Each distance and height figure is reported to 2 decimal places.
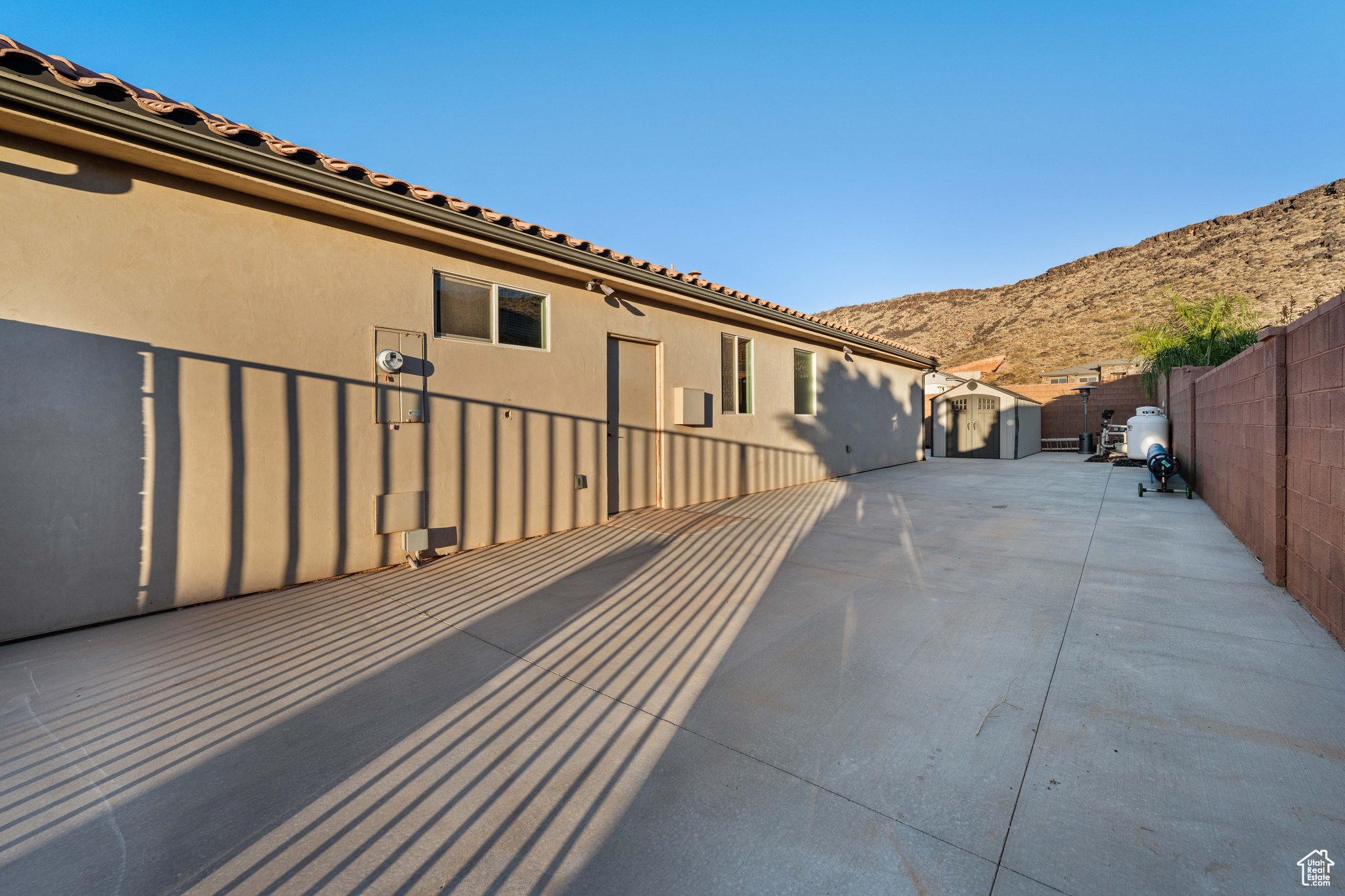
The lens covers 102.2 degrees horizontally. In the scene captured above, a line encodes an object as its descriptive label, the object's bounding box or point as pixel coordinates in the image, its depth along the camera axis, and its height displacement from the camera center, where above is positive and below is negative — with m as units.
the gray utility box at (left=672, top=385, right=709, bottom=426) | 7.05 +0.49
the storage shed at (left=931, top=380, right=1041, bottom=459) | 14.65 +0.58
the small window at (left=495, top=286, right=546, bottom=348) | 5.20 +1.24
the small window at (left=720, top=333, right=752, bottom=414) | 8.04 +1.05
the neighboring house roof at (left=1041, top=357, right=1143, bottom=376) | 17.97 +2.70
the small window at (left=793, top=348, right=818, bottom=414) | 9.67 +1.10
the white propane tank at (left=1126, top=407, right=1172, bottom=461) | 9.45 +0.22
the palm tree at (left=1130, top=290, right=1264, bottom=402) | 11.14 +2.33
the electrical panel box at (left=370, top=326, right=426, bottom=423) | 4.32 +0.52
